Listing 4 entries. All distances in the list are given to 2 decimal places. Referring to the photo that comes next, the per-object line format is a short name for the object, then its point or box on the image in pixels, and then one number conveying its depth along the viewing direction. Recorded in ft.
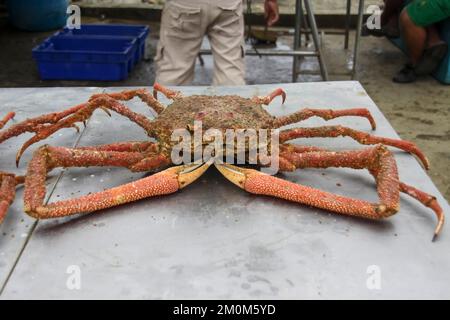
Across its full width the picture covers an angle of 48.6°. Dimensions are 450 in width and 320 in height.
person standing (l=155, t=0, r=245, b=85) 11.34
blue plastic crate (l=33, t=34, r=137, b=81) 15.90
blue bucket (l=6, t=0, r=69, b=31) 21.84
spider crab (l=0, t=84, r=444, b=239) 5.71
